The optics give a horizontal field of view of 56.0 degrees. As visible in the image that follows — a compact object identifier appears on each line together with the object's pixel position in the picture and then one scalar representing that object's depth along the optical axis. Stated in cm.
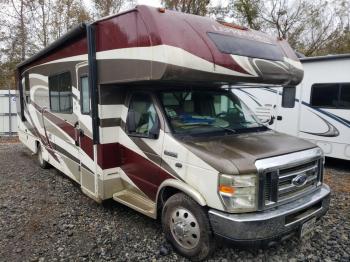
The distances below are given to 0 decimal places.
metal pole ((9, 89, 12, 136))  1448
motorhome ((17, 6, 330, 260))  339
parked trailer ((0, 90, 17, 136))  1440
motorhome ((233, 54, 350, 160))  784
